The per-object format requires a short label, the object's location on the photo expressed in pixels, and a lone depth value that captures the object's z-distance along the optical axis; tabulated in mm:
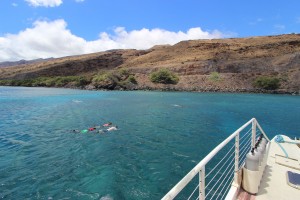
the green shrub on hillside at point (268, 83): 83812
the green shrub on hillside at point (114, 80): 94869
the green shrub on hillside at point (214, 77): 94250
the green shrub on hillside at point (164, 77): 98375
